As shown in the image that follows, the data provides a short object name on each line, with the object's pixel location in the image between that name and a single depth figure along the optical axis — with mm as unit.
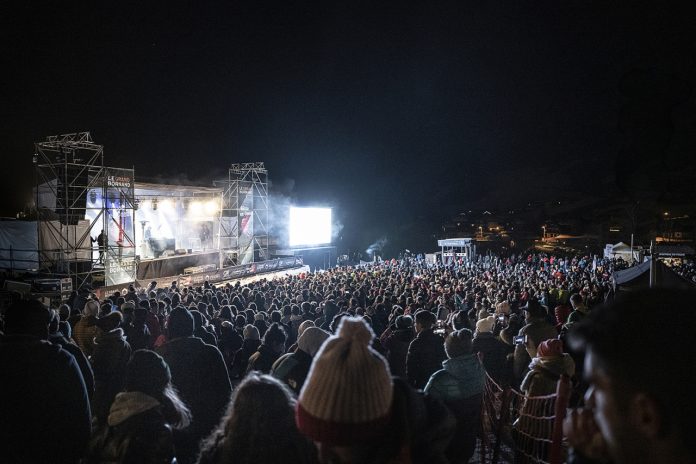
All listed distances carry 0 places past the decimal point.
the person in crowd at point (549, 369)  3389
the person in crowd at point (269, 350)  4668
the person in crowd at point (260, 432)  1636
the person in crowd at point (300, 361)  3635
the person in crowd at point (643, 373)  927
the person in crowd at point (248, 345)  5898
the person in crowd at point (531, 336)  4543
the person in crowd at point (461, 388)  3330
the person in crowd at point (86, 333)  5544
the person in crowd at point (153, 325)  6527
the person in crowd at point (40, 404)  2500
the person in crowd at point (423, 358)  4559
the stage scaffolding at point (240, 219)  24656
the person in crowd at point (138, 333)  5461
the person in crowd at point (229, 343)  6293
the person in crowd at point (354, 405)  1327
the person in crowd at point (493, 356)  5250
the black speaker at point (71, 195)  15812
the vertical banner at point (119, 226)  17328
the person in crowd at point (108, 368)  3695
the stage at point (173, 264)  19109
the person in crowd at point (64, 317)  5304
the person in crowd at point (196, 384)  3430
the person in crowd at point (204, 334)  5098
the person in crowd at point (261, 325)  6895
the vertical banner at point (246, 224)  25311
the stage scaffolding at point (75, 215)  15789
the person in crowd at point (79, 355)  3298
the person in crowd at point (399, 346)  5387
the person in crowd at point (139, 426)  2215
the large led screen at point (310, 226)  30812
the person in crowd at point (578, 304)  7654
